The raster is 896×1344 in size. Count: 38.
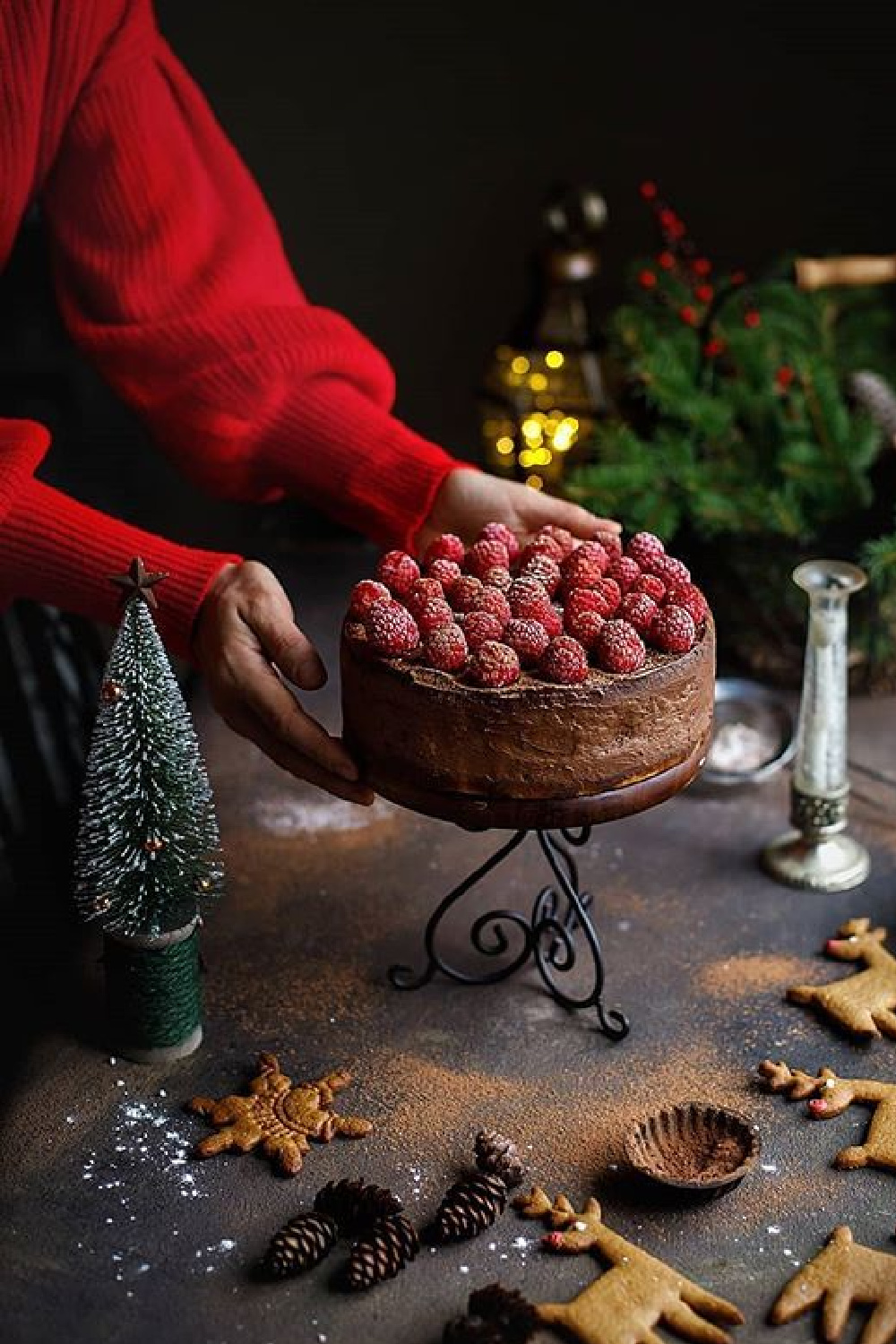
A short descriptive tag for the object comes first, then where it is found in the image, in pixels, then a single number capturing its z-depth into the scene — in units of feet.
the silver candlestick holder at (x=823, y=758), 5.97
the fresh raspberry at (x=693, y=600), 5.03
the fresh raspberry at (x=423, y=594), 4.94
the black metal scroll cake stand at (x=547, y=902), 4.74
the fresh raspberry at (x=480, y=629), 4.80
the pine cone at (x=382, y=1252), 4.33
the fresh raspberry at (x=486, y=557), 5.30
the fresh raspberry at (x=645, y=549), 5.23
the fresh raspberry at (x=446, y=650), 4.69
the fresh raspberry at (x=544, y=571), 5.16
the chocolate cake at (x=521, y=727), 4.61
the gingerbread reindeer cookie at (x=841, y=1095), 4.80
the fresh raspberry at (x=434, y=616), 4.83
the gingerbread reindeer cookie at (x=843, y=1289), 4.18
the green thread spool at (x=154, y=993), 5.09
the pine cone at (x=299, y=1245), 4.36
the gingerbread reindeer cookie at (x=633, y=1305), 4.17
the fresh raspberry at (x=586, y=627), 4.84
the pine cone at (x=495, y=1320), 4.12
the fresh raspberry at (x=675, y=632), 4.85
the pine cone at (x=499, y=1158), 4.67
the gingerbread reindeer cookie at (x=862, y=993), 5.32
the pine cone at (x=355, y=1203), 4.51
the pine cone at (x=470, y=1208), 4.47
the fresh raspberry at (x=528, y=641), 4.75
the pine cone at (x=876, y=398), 7.39
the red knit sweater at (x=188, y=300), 5.97
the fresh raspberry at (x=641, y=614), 4.92
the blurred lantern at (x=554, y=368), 8.16
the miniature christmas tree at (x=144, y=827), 4.96
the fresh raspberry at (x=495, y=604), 4.92
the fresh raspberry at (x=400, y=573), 5.10
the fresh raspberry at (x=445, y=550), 5.35
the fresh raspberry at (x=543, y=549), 5.34
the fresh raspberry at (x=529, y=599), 4.91
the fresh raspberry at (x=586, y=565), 5.11
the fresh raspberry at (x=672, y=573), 5.17
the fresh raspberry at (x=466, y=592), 5.02
